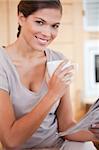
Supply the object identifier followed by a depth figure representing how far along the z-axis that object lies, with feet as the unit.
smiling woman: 5.23
